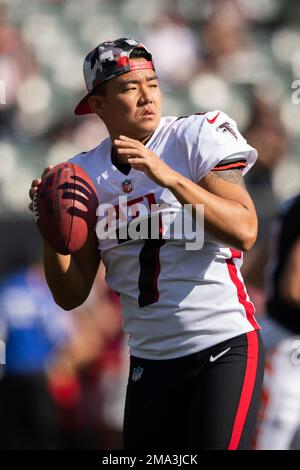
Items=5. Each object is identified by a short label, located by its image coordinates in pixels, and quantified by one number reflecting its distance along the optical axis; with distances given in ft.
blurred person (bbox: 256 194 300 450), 29.04
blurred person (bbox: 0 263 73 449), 43.37
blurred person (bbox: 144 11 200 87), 53.72
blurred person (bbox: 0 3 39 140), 51.72
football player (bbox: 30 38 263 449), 19.40
